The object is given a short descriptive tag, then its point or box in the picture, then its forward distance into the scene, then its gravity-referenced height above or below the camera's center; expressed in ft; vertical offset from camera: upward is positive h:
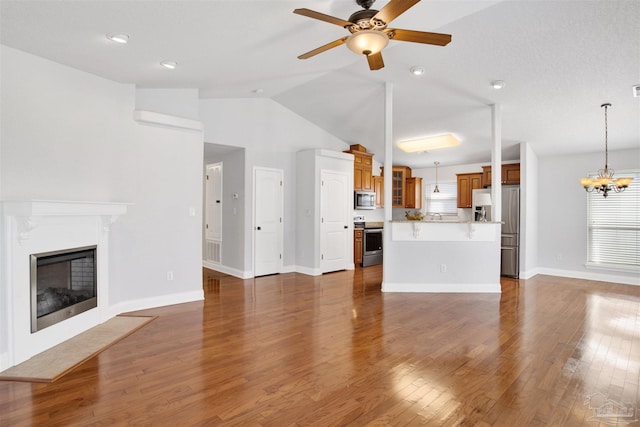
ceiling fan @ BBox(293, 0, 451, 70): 8.22 +4.52
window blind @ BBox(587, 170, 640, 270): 20.81 -1.11
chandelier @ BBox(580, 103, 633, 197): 16.11 +1.30
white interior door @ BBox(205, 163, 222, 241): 22.86 +0.52
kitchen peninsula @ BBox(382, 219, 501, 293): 17.84 -2.34
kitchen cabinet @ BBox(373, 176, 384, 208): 27.89 +1.67
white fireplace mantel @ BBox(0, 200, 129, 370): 9.19 -1.14
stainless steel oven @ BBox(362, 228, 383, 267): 25.13 -2.66
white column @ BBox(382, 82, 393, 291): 17.51 +2.78
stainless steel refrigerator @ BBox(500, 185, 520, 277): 22.06 -1.41
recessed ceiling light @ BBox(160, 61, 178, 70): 11.96 +5.04
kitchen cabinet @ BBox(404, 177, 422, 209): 29.55 +1.42
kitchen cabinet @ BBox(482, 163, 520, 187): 22.76 +2.35
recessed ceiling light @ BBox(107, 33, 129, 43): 9.61 +4.80
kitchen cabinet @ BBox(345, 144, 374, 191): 25.50 +3.10
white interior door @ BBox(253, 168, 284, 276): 21.18 -0.64
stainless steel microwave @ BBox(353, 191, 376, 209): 25.53 +0.77
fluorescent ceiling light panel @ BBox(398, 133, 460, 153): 22.80 +4.50
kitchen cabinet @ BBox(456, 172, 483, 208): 25.58 +1.78
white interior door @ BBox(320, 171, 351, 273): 22.45 -0.64
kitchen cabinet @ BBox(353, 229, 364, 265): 24.98 -2.47
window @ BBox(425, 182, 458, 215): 28.53 +0.91
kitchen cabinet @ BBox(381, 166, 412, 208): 29.36 +2.00
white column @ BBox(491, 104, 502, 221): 17.87 +2.42
